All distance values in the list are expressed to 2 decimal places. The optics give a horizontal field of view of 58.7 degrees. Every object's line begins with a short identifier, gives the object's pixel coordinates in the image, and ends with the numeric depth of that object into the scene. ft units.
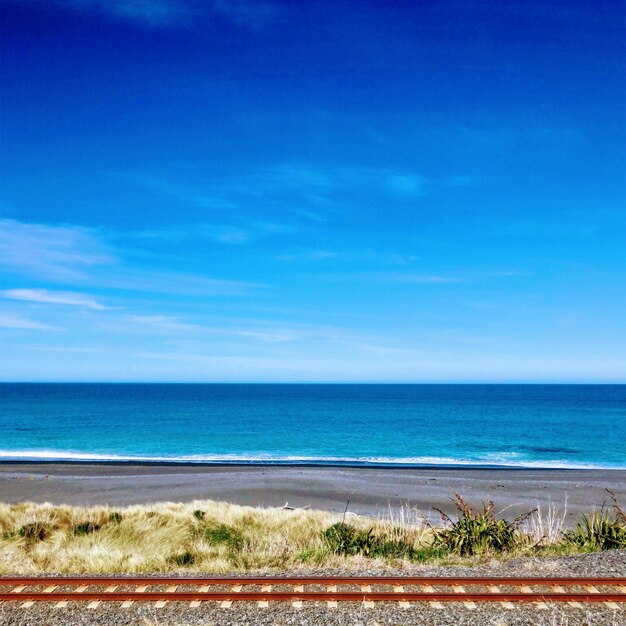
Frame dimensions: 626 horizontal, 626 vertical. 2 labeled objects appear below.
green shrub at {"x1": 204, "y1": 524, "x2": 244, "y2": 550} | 43.57
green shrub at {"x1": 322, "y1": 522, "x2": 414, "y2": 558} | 39.06
